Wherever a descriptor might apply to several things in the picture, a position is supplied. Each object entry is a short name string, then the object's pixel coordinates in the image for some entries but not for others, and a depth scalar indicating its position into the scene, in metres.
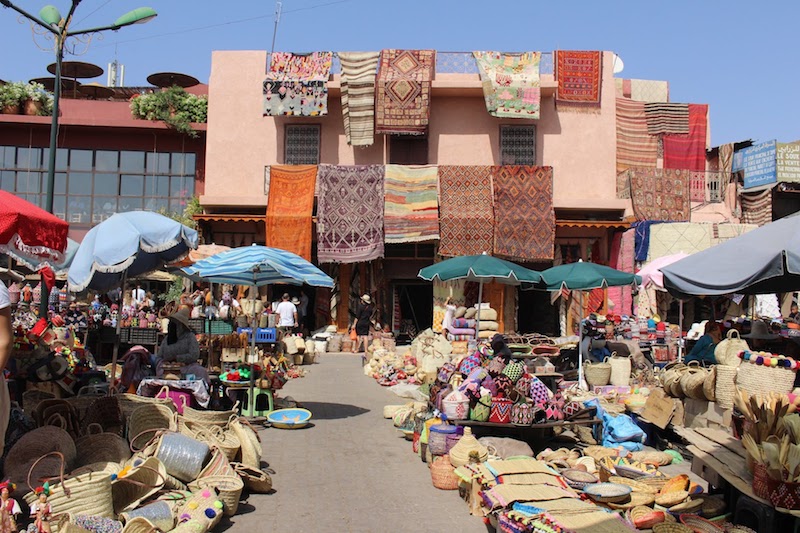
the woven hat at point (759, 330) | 12.05
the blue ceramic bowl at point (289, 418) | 9.57
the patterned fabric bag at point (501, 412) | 7.73
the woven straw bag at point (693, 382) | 7.78
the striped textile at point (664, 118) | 24.36
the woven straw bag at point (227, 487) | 5.79
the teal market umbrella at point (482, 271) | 13.38
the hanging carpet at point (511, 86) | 21.33
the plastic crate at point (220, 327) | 15.27
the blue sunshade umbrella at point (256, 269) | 9.79
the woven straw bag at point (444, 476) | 6.93
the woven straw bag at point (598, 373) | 12.11
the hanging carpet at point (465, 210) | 20.50
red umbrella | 5.59
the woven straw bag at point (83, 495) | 4.90
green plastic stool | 10.27
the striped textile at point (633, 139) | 23.95
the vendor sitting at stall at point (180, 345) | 9.20
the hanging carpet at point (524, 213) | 20.64
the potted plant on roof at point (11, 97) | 23.55
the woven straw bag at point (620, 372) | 12.20
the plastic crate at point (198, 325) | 15.17
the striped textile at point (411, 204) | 20.50
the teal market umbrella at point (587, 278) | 13.16
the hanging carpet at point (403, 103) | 21.25
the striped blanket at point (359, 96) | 21.36
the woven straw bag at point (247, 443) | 6.85
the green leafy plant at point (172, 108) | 23.27
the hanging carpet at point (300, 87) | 21.36
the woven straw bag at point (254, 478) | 6.51
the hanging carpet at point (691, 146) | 24.41
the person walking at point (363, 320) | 20.22
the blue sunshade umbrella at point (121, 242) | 7.91
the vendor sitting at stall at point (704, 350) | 10.22
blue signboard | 24.19
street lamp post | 11.02
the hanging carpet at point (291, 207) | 20.80
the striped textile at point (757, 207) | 24.39
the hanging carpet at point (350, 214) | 20.56
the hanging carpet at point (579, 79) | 22.23
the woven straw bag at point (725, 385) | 7.27
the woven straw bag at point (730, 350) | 7.34
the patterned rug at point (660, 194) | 22.55
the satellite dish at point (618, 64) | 26.62
